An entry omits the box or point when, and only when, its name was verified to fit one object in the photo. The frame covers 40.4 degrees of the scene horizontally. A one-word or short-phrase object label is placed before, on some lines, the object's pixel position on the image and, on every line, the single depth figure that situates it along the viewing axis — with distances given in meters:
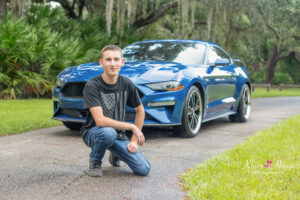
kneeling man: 3.67
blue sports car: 5.59
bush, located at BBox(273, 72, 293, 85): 38.62
